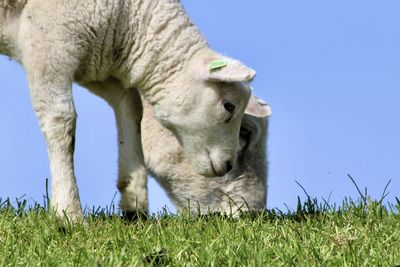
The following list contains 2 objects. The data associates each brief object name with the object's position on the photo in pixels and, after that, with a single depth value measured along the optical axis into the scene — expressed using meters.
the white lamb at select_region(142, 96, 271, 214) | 16.55
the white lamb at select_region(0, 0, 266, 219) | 12.36
